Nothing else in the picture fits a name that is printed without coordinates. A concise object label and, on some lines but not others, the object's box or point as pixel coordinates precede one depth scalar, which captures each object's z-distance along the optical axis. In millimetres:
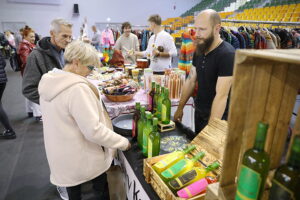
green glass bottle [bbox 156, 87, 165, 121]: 1633
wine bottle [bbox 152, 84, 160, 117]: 1703
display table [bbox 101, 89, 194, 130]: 1884
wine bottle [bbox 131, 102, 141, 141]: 1474
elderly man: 1933
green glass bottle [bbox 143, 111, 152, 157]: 1267
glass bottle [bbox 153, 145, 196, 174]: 1042
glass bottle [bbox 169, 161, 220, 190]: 955
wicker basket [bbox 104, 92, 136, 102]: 1939
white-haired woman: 1186
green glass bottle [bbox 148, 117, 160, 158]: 1219
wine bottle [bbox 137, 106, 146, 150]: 1387
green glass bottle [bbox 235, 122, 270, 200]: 569
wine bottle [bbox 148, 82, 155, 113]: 1792
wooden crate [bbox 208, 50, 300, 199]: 616
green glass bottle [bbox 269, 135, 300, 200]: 519
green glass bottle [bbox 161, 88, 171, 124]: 1603
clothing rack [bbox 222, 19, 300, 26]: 3985
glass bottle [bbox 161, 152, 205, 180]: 992
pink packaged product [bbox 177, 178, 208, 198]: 899
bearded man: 1716
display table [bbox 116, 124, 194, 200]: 1107
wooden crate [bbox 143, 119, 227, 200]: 973
